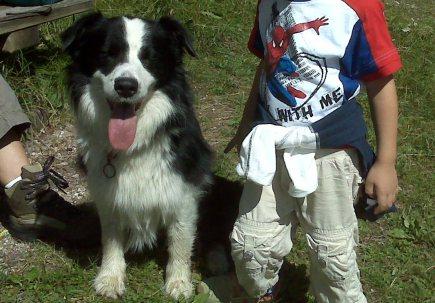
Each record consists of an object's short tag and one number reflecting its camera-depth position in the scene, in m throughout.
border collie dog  2.34
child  2.08
